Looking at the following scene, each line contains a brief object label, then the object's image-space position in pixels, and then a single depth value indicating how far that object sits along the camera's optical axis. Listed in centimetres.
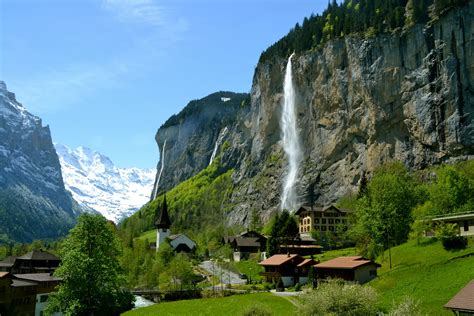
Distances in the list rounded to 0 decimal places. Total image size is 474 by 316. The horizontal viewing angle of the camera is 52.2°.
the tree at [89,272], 5450
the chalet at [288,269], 7975
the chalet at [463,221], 6506
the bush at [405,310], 3487
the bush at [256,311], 4338
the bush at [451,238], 6034
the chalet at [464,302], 3700
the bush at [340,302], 3984
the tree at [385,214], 7625
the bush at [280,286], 7695
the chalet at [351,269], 6475
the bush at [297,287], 7502
